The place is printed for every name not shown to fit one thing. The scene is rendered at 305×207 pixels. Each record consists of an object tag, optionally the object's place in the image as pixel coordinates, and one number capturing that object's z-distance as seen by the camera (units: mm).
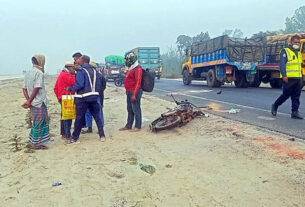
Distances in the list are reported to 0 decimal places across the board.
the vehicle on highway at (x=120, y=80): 25847
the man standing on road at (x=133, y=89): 7641
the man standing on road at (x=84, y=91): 6848
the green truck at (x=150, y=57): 34469
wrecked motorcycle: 7816
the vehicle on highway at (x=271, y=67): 19939
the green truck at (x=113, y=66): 30044
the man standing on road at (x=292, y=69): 8406
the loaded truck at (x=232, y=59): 19812
